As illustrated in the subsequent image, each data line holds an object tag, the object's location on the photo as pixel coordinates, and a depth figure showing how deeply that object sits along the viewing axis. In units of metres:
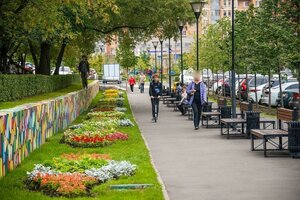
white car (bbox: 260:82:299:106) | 34.09
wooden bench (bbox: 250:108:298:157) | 14.64
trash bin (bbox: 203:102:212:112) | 25.99
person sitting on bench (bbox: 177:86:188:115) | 30.56
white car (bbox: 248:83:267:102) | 38.70
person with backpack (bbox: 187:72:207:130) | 22.64
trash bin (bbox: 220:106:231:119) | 23.02
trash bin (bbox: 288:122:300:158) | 14.19
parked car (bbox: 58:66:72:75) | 89.49
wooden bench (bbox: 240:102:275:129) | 21.16
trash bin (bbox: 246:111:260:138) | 18.42
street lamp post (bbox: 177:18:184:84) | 33.12
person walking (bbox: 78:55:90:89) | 38.59
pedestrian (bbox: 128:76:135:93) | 65.53
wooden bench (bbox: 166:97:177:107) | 38.44
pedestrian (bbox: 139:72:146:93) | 62.48
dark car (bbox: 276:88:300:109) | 29.52
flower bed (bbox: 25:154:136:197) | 9.86
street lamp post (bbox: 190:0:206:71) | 27.11
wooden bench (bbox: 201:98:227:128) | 23.42
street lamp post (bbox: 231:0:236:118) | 21.68
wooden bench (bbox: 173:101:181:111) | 33.48
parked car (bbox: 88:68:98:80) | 95.66
